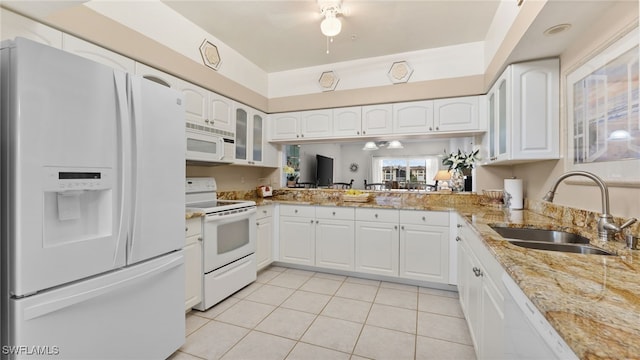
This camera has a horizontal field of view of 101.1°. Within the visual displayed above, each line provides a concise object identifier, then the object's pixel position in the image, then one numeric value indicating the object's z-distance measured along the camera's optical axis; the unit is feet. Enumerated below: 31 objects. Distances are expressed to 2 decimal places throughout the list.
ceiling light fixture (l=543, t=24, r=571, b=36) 5.03
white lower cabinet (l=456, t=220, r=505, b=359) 3.74
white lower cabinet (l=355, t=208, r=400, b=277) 9.34
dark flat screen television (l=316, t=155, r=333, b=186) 15.75
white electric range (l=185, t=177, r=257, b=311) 7.41
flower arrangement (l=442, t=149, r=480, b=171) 9.86
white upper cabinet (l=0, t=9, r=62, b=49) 4.49
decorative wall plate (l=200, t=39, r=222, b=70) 8.71
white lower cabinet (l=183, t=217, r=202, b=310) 6.87
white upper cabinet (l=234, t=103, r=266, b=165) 10.10
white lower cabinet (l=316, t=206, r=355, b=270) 9.92
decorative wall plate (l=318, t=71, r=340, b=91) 11.06
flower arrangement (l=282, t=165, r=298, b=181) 12.93
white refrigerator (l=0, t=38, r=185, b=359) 3.38
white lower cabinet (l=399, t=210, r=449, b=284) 8.79
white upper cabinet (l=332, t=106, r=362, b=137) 10.72
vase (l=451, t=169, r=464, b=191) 10.27
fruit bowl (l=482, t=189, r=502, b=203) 8.80
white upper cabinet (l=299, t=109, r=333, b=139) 11.18
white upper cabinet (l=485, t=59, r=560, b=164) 6.24
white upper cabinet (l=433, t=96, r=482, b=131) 9.31
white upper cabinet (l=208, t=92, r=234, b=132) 8.86
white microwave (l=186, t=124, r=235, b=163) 7.78
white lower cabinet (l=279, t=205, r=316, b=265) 10.49
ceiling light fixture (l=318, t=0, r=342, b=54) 7.13
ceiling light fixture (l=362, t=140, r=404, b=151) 17.93
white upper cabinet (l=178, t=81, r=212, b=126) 7.93
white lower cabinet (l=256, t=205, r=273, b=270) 10.03
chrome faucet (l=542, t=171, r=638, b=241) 4.14
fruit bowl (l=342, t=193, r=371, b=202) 10.81
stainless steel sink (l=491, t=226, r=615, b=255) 4.12
